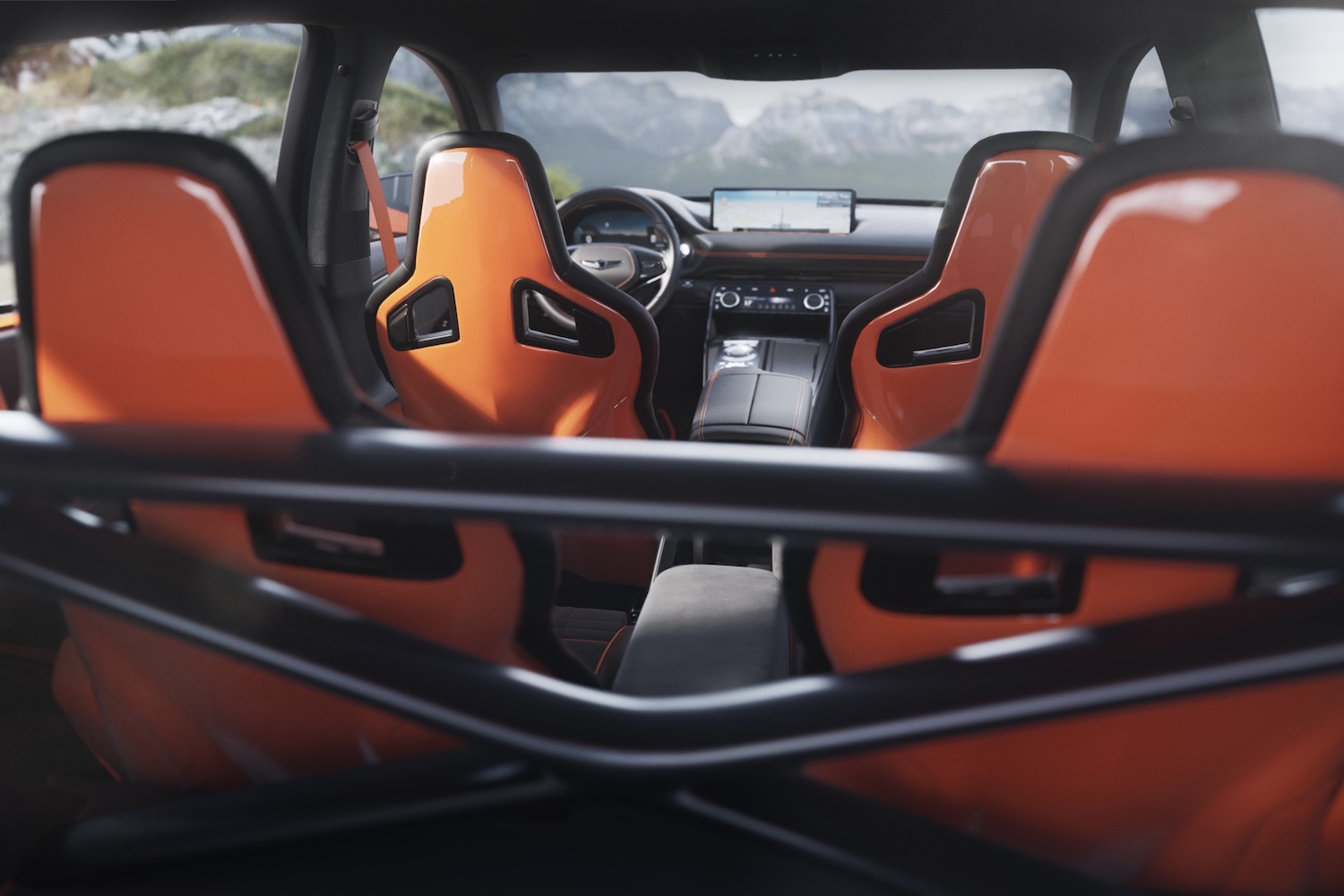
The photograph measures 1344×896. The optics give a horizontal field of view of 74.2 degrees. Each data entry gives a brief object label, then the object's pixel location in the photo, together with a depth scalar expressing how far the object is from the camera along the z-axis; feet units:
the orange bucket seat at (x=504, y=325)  7.75
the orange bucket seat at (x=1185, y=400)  2.42
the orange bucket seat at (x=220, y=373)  2.94
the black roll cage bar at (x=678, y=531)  2.33
